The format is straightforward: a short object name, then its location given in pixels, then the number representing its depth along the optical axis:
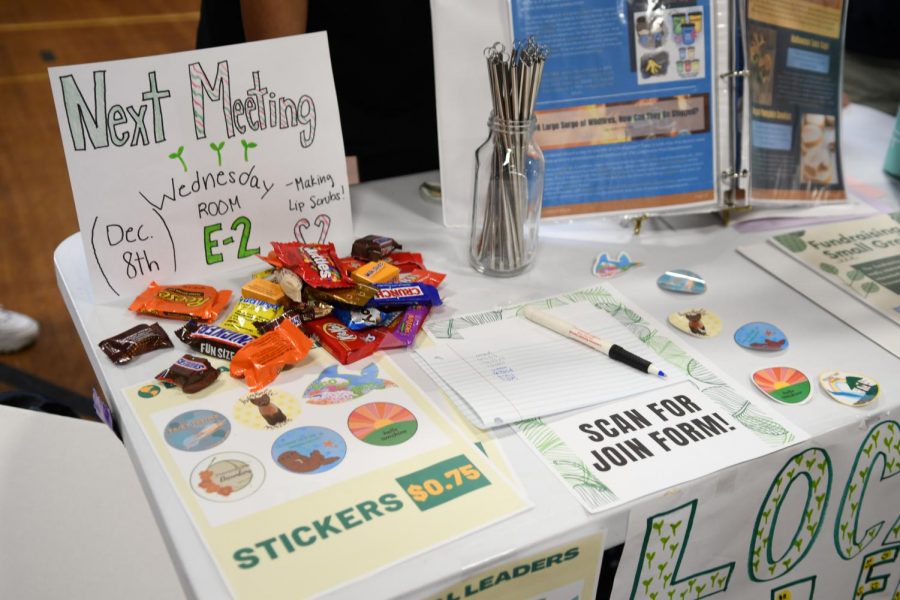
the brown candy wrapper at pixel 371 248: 1.07
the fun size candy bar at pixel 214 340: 0.89
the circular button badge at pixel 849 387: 0.88
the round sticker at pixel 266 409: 0.81
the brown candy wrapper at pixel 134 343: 0.88
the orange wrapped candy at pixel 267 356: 0.86
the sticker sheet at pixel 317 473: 0.67
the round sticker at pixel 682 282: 1.07
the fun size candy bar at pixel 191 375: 0.84
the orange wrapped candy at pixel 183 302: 0.96
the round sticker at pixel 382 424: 0.79
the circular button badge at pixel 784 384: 0.88
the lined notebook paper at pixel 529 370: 0.85
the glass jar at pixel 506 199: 1.02
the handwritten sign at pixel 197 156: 0.94
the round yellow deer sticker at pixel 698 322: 0.98
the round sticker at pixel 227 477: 0.72
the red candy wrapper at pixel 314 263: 0.94
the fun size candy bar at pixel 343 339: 0.90
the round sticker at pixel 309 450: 0.76
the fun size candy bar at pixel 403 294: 0.96
